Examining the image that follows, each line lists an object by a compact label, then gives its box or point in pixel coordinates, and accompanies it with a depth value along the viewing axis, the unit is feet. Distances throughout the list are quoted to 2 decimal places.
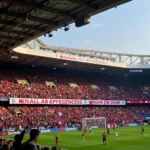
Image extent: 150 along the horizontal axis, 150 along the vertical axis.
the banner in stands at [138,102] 238.87
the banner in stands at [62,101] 177.35
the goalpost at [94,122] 184.72
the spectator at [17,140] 23.70
